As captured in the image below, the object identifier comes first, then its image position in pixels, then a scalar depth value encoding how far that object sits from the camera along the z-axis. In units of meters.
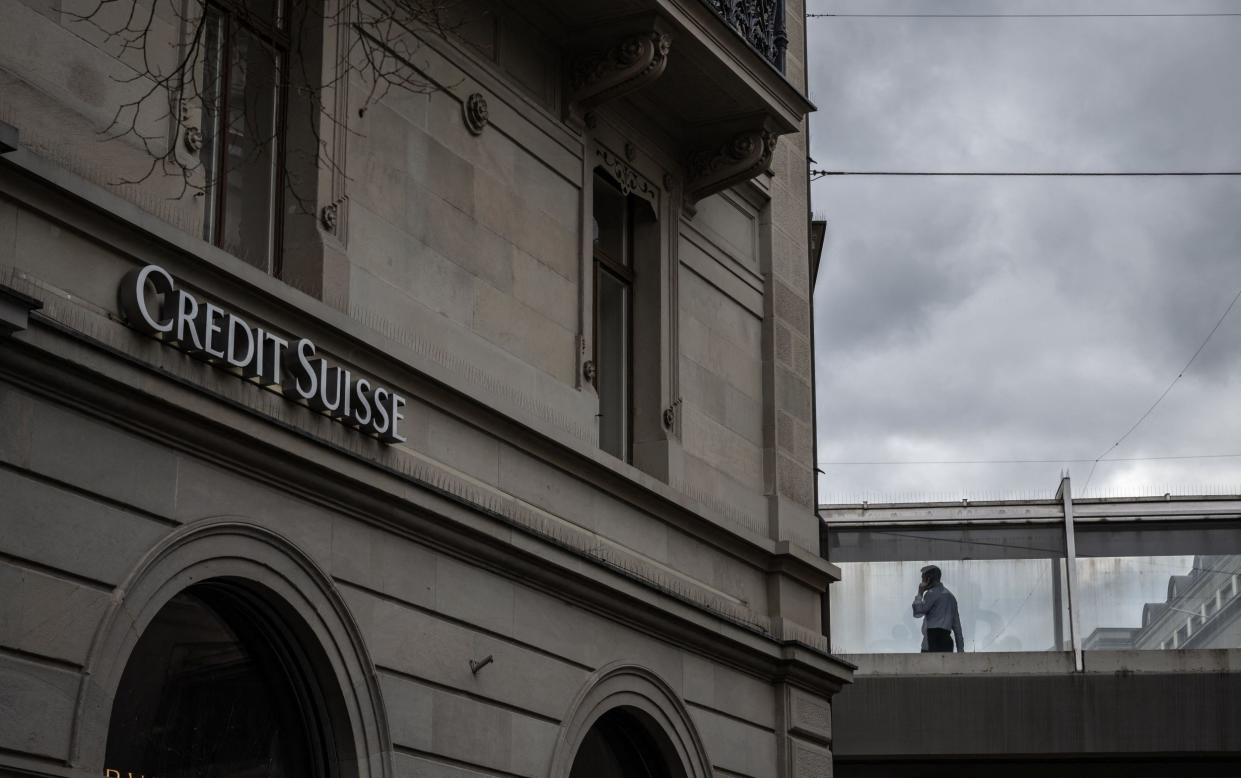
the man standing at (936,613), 28.56
